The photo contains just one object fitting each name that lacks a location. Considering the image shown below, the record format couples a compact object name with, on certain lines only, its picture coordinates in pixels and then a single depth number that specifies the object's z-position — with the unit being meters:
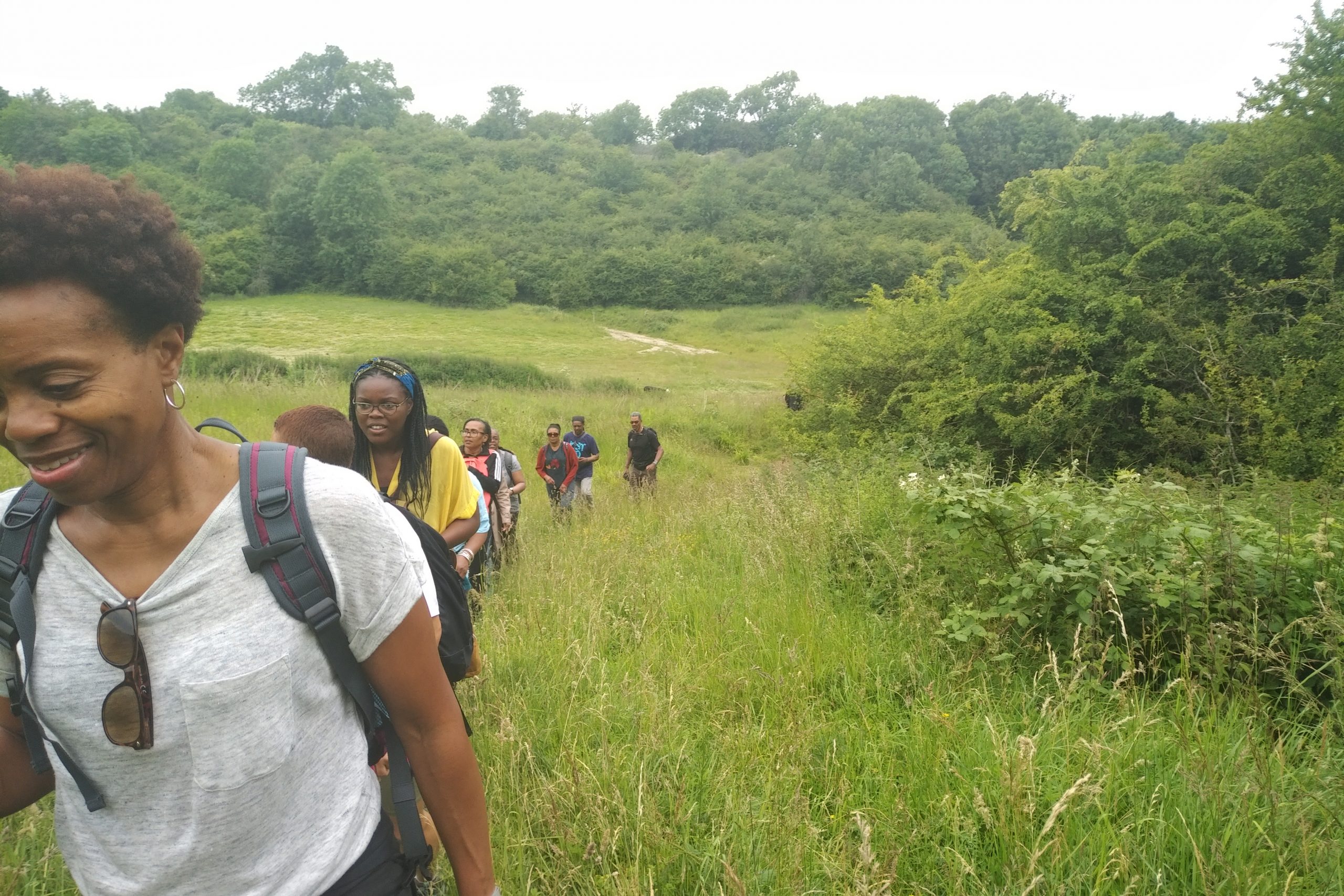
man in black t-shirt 11.04
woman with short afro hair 1.15
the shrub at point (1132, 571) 3.41
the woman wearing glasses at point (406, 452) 3.67
